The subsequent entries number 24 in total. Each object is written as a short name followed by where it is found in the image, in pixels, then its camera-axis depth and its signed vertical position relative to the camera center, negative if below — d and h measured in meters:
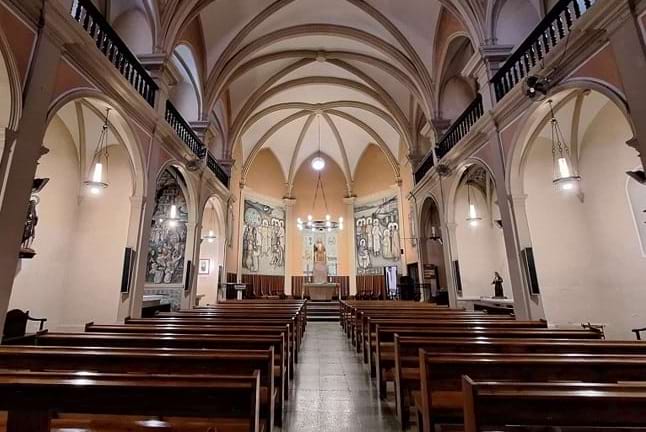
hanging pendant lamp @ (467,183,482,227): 8.59 +2.02
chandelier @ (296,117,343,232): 17.77 +6.63
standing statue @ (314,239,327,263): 14.79 +1.75
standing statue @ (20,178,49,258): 5.09 +1.06
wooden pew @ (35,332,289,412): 2.63 -0.38
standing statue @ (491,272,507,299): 8.38 +0.03
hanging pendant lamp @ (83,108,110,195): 6.92 +3.18
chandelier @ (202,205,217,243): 11.59 +2.21
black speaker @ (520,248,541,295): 5.36 +0.30
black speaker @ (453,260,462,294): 8.63 +0.37
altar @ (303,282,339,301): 13.85 +0.09
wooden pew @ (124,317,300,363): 4.04 -0.35
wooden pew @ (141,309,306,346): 4.34 -0.33
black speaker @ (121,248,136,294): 5.70 +0.48
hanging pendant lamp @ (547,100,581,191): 6.72 +2.95
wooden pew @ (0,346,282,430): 1.94 -0.40
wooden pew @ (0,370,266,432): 1.27 -0.41
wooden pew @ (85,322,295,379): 3.31 -0.36
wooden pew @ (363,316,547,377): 4.00 -0.44
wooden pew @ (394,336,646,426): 2.43 -0.46
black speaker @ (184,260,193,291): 8.46 +0.48
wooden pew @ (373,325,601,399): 3.14 -0.47
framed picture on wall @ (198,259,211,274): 11.49 +1.01
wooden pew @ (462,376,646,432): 1.14 -0.44
